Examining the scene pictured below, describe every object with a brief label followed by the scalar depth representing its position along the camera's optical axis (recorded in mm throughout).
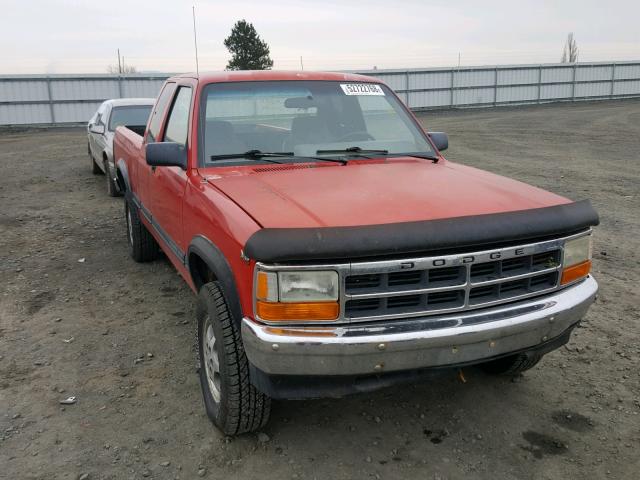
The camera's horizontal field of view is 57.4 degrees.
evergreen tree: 36531
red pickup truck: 2408
